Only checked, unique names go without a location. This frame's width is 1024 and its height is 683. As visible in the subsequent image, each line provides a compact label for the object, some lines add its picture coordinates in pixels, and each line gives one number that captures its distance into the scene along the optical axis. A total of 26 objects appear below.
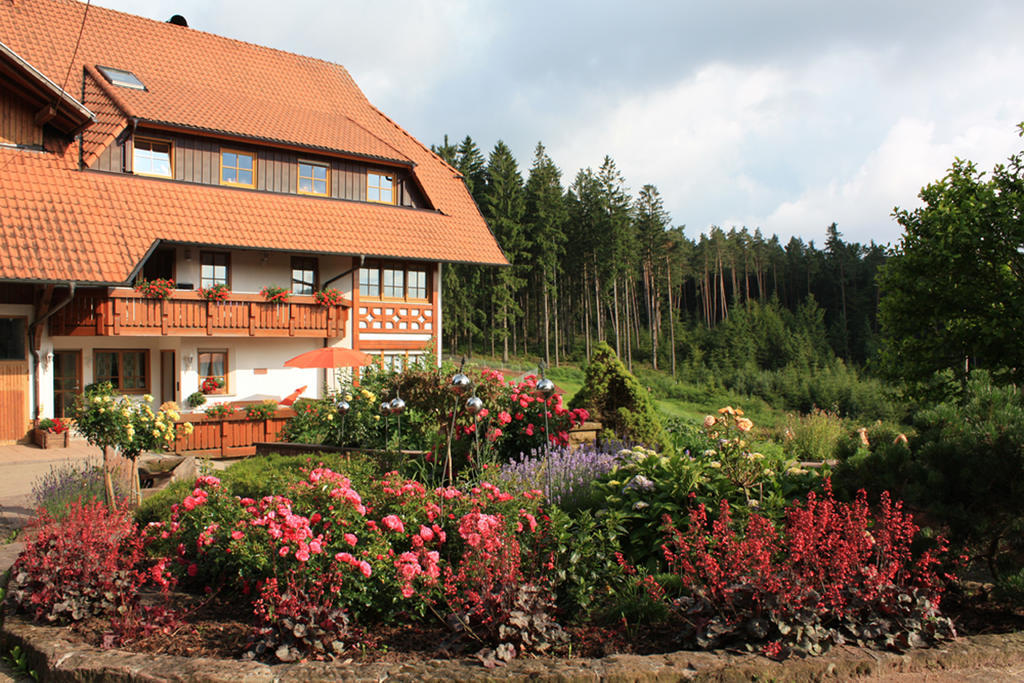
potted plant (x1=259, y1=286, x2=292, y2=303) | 17.61
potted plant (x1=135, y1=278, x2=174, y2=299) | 15.70
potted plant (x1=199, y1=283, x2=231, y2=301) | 16.62
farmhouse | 15.02
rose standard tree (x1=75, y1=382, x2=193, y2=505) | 7.14
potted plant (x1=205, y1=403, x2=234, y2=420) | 14.07
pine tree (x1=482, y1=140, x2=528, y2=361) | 40.59
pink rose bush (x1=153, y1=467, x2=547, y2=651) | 3.79
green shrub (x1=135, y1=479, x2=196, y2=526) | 6.27
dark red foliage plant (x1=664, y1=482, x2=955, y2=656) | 3.47
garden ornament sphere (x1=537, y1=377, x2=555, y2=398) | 6.51
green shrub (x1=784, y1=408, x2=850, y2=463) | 13.12
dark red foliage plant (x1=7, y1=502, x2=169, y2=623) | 4.06
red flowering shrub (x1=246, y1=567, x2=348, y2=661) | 3.56
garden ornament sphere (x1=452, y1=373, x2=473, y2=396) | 6.29
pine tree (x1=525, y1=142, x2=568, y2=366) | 43.09
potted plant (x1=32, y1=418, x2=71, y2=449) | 14.29
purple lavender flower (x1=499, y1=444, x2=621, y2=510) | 6.00
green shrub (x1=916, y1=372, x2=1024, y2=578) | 4.05
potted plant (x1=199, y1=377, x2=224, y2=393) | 17.55
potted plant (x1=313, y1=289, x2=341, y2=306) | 18.33
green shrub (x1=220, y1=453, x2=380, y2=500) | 5.70
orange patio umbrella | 14.61
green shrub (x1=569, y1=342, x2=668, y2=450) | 9.37
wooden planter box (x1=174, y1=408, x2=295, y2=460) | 13.76
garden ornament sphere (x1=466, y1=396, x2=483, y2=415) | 6.28
